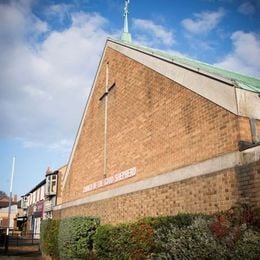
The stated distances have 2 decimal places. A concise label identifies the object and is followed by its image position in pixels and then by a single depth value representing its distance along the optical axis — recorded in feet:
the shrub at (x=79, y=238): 40.75
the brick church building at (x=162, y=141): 24.88
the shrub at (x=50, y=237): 51.78
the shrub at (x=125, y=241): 26.58
